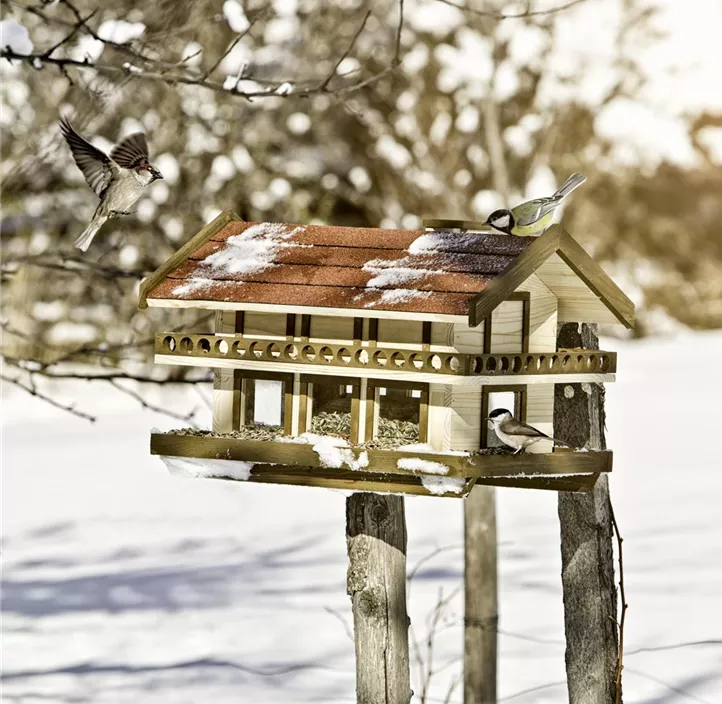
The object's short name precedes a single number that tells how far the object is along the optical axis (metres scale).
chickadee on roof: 7.32
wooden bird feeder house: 6.59
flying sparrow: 7.39
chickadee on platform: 6.76
